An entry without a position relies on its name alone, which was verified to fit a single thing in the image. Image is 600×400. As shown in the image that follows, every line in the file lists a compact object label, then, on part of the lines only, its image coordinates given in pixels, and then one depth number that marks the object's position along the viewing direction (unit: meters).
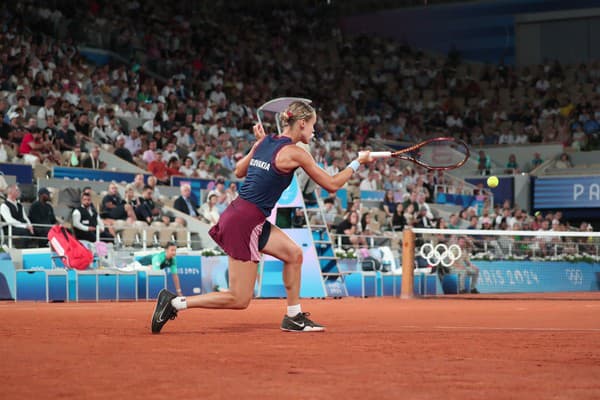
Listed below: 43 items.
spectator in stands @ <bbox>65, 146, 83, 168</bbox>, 21.06
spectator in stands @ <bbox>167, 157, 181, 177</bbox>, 23.42
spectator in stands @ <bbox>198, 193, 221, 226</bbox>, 21.03
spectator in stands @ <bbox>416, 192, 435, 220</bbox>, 26.12
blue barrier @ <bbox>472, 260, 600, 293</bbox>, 25.05
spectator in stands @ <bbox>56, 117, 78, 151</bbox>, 21.76
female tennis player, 8.71
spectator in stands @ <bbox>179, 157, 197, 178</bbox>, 23.52
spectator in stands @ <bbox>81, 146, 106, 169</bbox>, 21.39
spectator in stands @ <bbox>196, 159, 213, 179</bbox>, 23.66
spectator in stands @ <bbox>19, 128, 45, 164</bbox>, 20.23
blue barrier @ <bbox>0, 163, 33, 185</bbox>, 19.30
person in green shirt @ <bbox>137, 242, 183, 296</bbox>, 18.49
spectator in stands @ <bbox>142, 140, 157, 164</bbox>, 23.34
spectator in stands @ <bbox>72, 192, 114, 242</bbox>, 18.53
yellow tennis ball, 16.16
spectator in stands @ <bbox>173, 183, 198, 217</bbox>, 21.52
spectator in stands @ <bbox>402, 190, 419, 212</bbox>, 26.22
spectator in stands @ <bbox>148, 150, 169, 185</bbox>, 23.08
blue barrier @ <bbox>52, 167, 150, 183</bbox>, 20.42
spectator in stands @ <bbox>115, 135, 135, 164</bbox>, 22.80
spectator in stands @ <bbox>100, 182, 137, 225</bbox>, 19.75
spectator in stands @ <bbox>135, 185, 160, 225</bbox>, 20.06
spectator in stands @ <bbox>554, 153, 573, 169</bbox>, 34.78
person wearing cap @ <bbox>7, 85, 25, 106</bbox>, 22.25
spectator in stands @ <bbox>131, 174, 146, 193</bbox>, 20.86
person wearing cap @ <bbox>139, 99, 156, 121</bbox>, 25.53
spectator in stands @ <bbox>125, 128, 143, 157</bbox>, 23.53
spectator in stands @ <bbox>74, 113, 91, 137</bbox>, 22.86
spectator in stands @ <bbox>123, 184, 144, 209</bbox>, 19.97
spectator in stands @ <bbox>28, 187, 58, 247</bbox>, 18.41
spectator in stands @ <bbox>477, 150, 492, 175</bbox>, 34.84
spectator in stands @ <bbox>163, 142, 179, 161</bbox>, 23.80
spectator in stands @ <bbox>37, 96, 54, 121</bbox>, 22.06
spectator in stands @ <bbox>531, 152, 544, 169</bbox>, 35.09
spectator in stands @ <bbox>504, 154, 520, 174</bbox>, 34.81
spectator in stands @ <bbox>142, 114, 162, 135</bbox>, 24.82
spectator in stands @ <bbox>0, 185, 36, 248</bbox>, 17.83
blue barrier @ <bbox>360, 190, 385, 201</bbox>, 27.61
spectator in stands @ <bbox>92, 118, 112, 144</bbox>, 23.19
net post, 19.31
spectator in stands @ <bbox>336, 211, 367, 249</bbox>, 22.73
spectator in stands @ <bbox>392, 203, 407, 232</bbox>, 24.89
